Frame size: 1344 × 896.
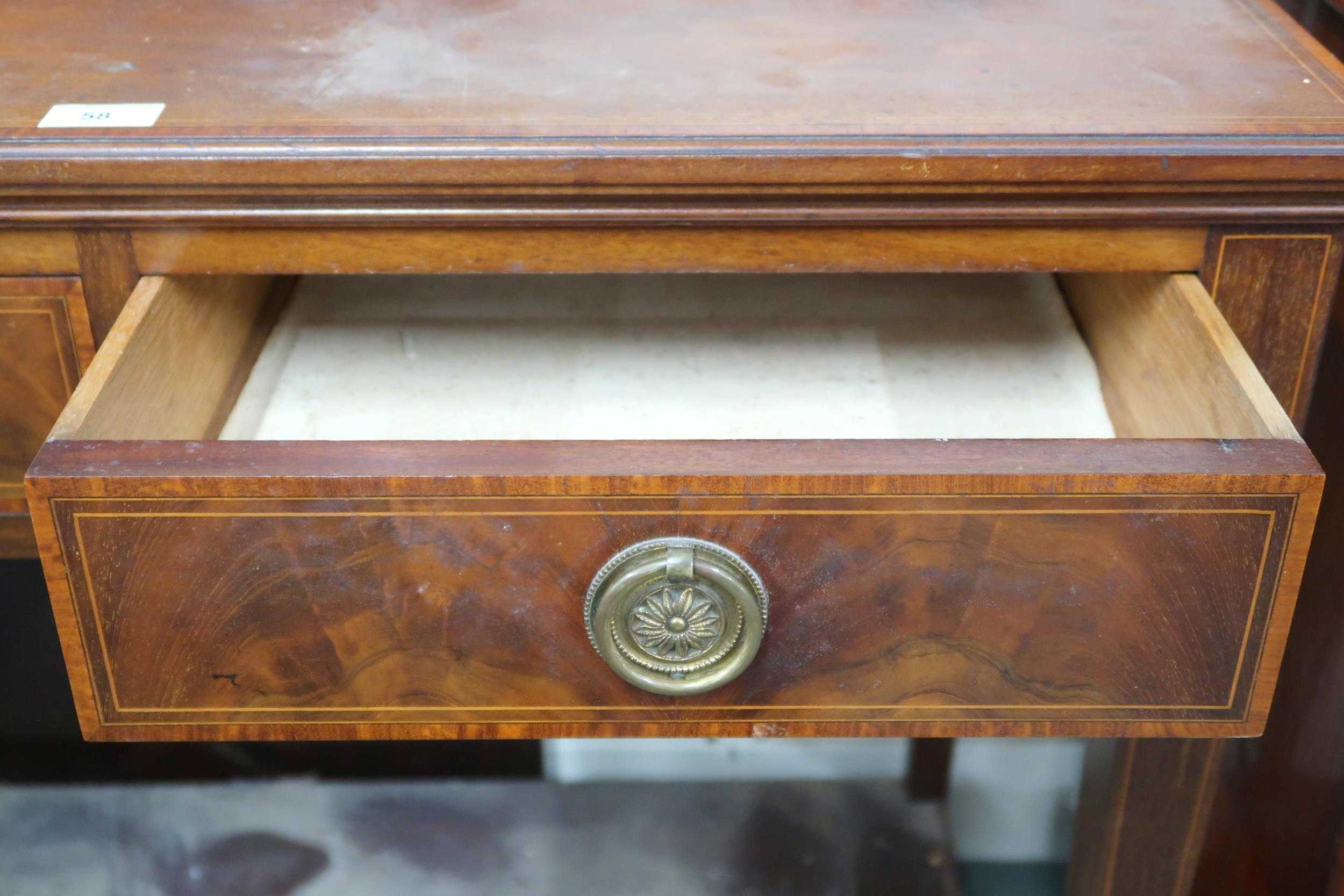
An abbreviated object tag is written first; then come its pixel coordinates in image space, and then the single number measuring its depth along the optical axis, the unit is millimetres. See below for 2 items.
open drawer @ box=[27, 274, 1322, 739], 536
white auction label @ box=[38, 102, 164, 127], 653
